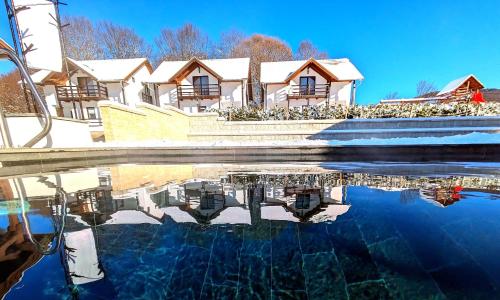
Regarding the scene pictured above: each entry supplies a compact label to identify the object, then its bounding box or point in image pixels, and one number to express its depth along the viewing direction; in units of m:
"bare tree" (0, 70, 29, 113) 22.20
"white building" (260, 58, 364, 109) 17.33
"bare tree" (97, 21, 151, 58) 25.81
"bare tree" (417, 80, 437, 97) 30.58
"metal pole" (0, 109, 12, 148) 5.34
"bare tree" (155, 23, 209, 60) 27.98
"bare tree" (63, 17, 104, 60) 23.59
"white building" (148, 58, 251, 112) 17.56
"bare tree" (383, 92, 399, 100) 33.53
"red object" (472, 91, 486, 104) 10.85
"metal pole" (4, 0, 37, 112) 6.18
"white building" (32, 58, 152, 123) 17.11
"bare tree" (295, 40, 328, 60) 30.12
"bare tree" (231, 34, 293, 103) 28.44
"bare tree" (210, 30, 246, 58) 29.11
